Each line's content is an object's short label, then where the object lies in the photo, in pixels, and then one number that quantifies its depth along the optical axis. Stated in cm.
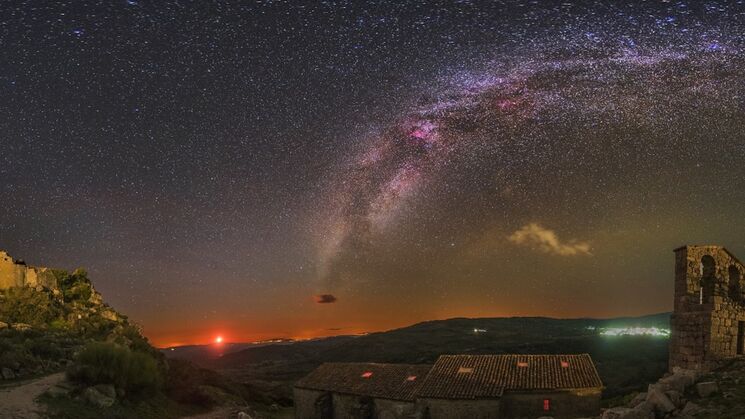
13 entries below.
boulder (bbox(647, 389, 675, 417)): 1886
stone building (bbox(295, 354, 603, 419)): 3281
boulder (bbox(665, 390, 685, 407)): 1922
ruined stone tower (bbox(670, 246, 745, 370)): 2212
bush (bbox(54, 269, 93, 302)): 4772
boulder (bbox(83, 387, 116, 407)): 2403
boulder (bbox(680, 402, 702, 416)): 1792
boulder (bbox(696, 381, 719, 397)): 1905
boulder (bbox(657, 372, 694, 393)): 2019
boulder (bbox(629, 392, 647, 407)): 2288
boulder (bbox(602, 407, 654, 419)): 1872
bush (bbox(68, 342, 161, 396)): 2556
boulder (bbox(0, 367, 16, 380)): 2477
